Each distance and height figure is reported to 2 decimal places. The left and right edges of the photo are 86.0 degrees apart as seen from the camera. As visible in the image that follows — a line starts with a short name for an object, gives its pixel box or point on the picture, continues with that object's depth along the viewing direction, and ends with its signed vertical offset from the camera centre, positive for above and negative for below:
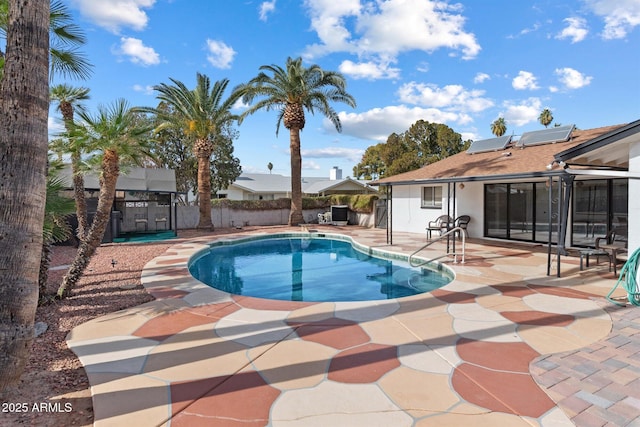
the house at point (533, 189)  7.04 +0.71
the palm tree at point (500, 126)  40.72 +9.84
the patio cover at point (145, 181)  16.89 +1.34
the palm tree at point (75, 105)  12.09 +3.84
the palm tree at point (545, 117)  40.81 +11.01
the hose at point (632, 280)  5.76 -1.20
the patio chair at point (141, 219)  19.56 -0.72
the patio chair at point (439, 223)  14.45 -0.62
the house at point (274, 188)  34.38 +2.03
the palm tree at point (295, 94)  19.23 +6.53
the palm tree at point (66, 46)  6.50 +3.32
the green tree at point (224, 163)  31.61 +4.15
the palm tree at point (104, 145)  5.96 +1.13
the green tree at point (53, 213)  5.36 -0.11
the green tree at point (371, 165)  47.22 +6.16
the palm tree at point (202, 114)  18.53 +5.16
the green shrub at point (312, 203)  21.55 +0.32
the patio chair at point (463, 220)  14.59 -0.48
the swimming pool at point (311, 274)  8.26 -1.96
